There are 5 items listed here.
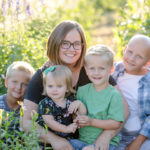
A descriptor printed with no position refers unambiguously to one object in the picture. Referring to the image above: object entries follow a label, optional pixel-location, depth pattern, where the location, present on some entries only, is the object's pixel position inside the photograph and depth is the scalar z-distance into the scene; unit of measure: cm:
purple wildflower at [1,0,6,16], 433
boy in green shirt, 294
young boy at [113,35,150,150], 328
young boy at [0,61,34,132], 345
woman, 310
